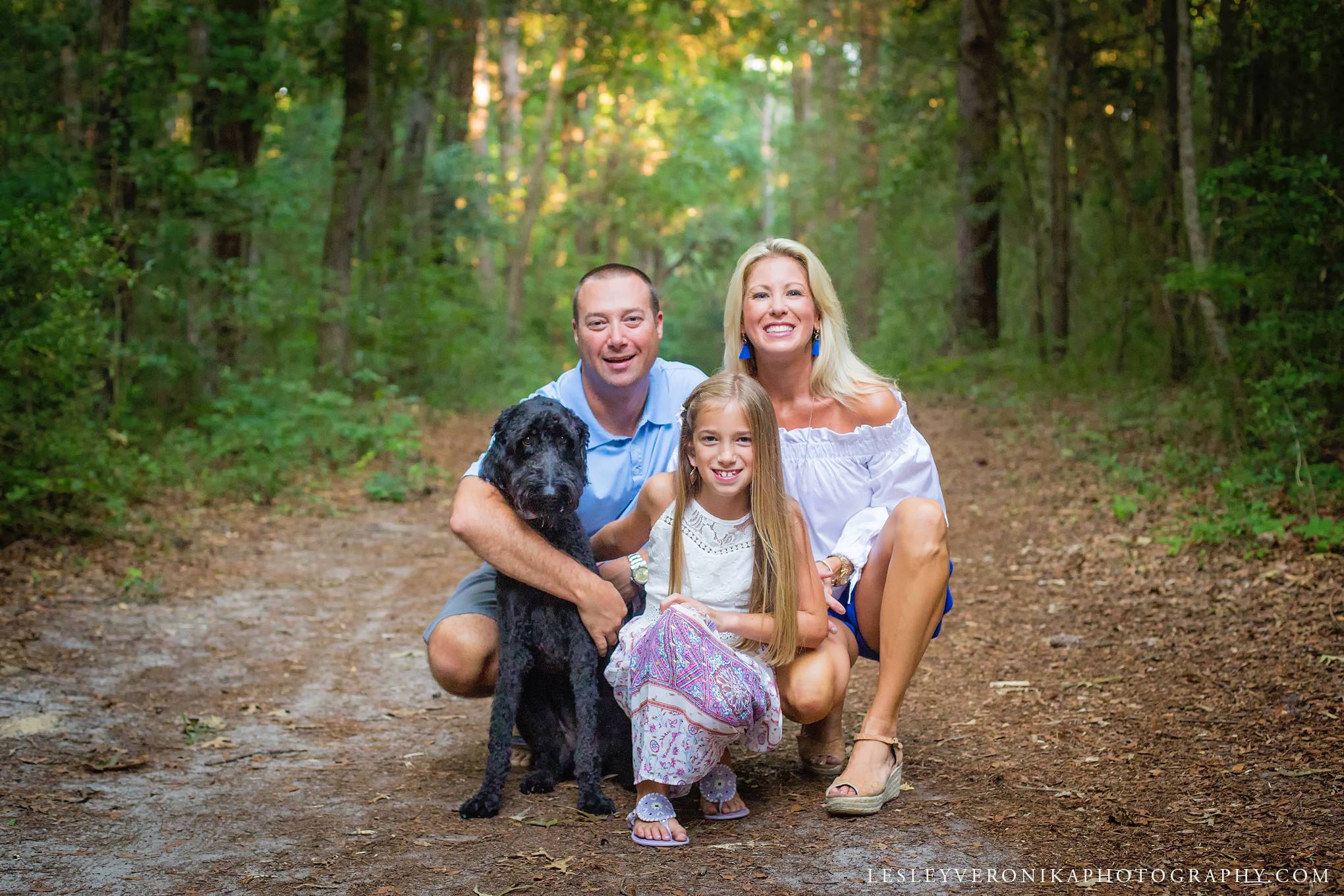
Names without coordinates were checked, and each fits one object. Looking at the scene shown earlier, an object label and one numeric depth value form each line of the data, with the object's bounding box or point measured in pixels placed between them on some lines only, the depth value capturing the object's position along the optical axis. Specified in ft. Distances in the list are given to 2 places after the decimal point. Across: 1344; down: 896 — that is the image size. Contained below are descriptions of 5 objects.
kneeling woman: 12.06
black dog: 11.41
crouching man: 11.77
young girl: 10.66
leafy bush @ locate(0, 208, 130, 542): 21.07
